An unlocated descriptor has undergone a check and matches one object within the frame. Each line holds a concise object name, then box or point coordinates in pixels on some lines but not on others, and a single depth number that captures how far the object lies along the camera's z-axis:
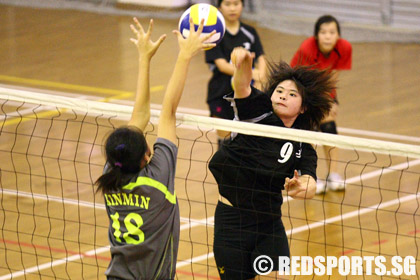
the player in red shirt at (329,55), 16.98
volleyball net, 12.84
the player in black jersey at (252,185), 10.18
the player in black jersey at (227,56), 16.73
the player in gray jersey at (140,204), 8.31
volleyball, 12.03
